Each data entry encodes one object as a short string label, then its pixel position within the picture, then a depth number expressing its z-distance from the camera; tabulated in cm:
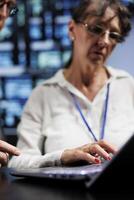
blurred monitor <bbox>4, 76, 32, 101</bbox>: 223
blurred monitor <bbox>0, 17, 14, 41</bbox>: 222
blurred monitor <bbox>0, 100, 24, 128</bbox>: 223
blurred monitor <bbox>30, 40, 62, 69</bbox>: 220
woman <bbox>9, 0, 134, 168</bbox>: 159
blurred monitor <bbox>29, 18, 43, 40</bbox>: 221
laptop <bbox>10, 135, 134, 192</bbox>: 70
